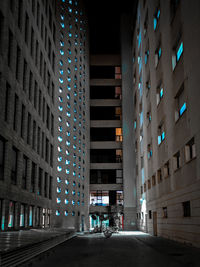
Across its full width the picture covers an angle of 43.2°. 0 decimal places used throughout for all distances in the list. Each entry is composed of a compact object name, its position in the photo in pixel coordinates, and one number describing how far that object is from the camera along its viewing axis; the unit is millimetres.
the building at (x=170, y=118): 15391
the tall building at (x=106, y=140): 47969
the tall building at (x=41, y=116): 18358
